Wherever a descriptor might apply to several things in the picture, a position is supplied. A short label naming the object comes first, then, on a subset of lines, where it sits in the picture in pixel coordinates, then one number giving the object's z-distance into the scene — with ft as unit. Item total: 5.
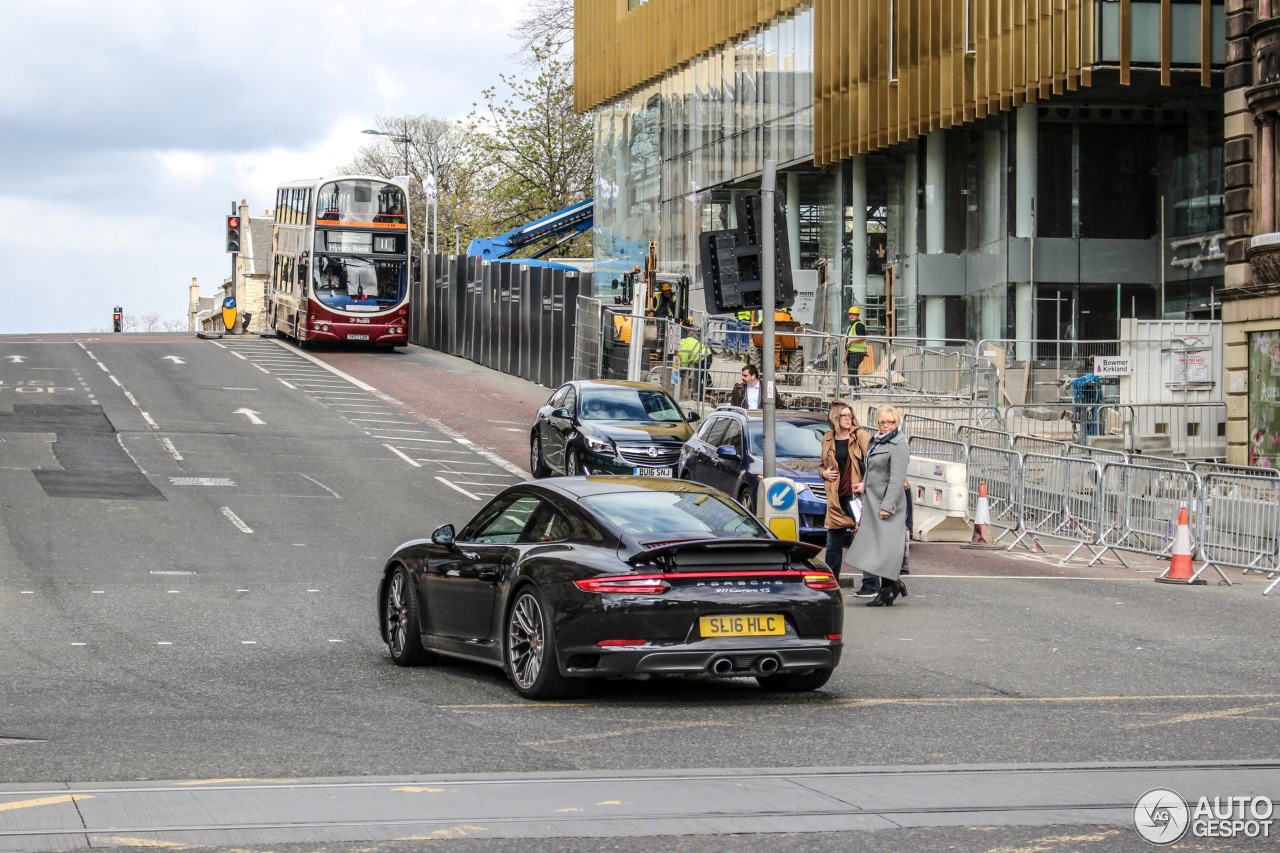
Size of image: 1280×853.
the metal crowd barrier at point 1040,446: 70.11
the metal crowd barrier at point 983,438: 73.45
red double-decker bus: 158.51
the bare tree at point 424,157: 324.80
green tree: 252.83
